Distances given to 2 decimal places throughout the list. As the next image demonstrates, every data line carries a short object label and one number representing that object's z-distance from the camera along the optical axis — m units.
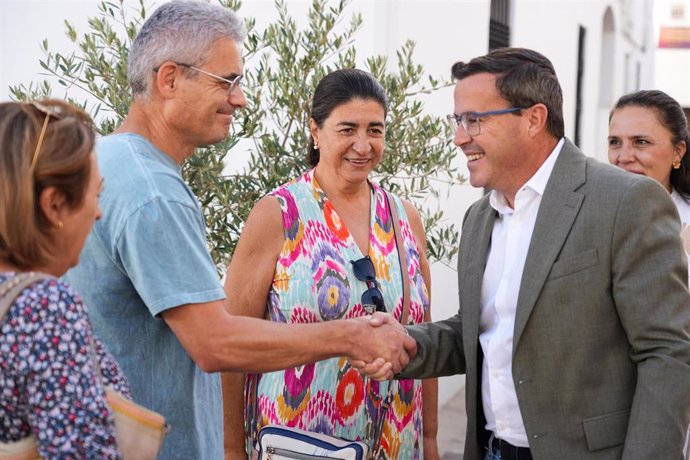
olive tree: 3.91
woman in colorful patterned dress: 3.33
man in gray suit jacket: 2.52
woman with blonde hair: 1.70
